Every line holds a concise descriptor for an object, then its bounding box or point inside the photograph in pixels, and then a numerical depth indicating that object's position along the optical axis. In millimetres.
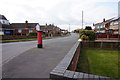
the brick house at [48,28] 67900
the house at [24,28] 43469
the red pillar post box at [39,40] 9016
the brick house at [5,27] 32697
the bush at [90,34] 15188
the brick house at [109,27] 27702
